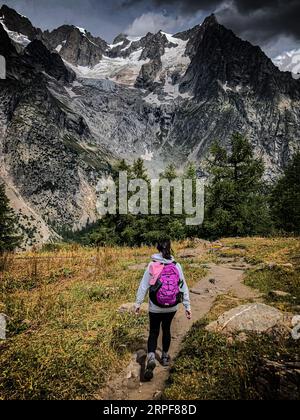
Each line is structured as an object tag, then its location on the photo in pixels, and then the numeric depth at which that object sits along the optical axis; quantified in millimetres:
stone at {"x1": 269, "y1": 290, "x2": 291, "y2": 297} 11352
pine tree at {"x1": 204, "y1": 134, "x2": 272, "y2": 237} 34625
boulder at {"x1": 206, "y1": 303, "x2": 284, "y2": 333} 8422
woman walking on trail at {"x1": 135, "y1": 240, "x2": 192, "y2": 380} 7746
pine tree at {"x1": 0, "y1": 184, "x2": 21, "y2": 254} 45225
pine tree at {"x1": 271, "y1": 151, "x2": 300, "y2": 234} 41406
